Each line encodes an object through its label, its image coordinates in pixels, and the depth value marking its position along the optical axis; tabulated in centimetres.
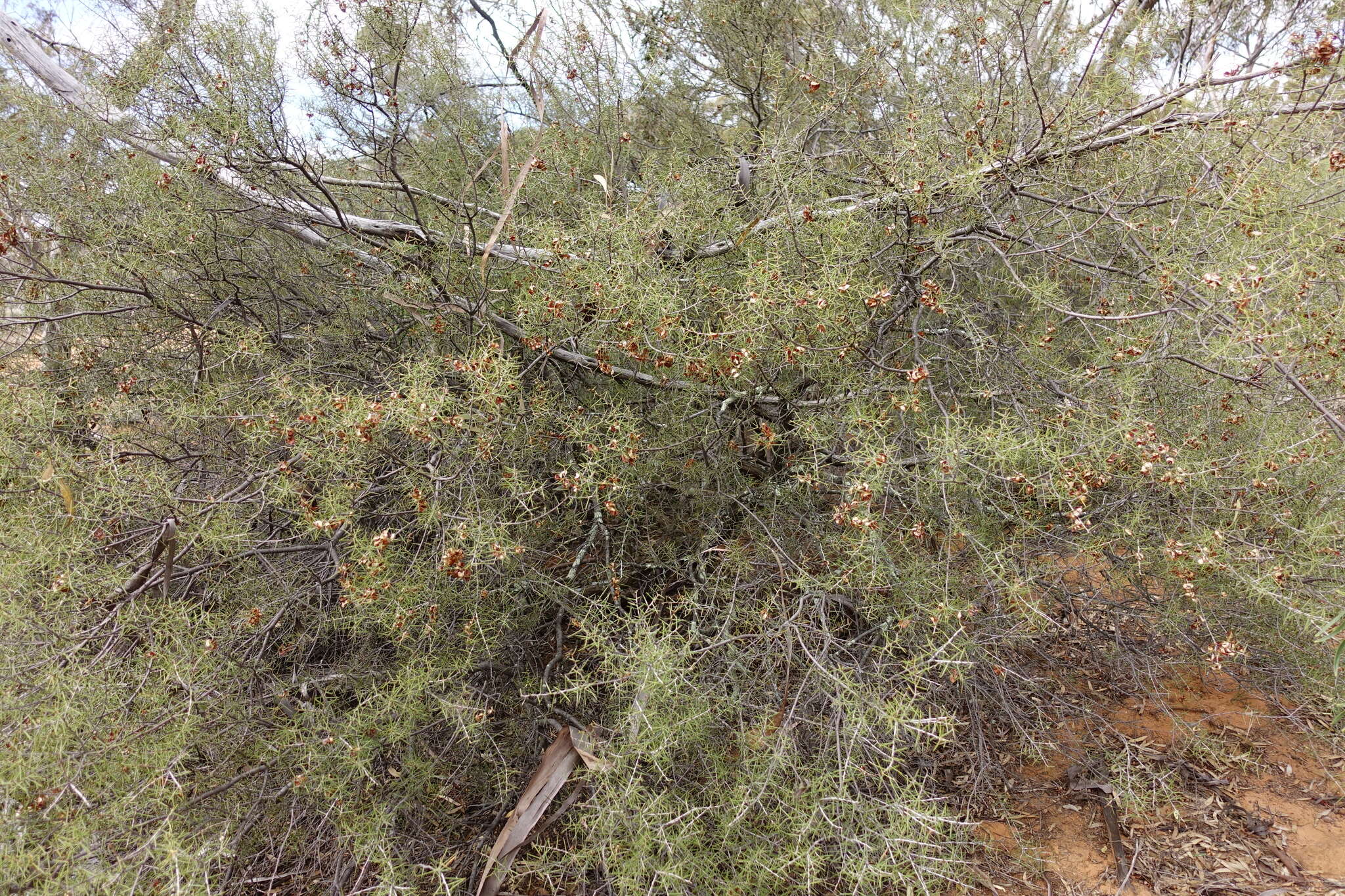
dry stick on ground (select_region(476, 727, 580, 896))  194
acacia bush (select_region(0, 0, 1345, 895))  179
